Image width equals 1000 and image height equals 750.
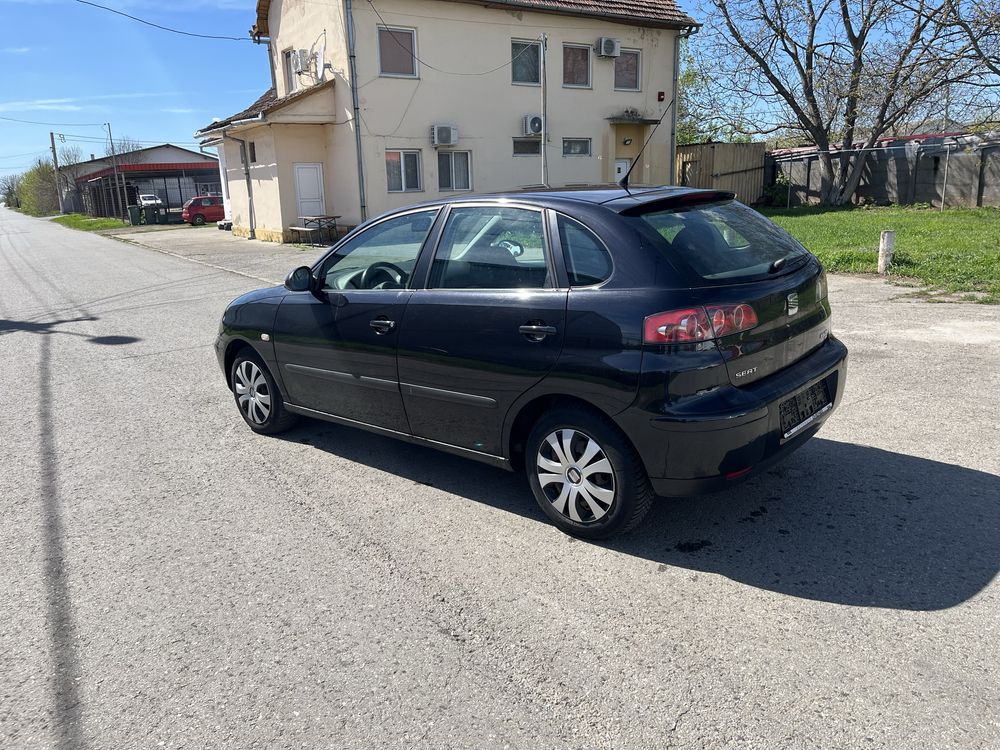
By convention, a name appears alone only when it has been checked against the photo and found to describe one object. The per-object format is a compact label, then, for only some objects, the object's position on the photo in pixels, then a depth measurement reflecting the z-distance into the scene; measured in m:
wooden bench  22.10
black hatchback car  3.36
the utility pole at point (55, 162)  78.72
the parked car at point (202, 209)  38.12
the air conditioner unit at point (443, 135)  21.44
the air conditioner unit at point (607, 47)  23.12
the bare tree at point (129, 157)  57.50
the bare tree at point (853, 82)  19.03
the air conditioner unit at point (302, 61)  22.47
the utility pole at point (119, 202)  48.04
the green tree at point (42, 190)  87.00
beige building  20.77
